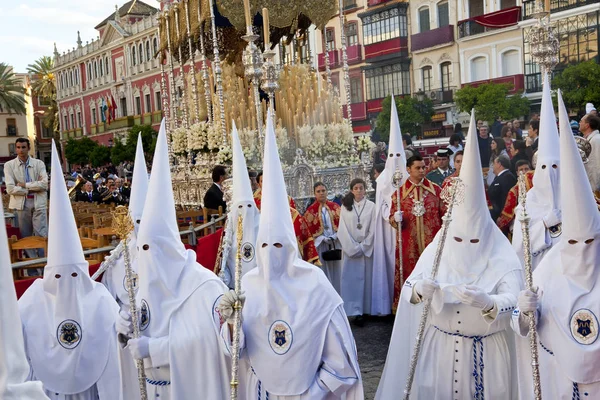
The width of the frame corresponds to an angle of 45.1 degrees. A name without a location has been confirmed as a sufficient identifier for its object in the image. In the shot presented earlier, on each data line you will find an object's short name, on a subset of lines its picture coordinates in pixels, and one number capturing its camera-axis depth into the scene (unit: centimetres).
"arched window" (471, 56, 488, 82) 3061
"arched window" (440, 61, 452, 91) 3203
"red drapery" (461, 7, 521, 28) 2838
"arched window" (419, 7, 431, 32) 3283
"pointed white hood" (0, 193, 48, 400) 202
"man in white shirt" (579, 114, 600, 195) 766
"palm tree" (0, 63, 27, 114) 5031
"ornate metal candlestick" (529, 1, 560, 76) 823
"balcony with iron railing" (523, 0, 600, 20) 2578
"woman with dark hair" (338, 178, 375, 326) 882
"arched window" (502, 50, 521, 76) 2934
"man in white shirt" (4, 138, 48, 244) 1012
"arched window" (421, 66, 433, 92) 3309
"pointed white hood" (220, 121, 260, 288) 644
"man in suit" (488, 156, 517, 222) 910
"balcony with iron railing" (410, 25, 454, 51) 3155
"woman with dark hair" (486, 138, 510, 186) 1052
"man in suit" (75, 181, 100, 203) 1766
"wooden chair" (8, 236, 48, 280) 715
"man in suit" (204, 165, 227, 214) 1039
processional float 1238
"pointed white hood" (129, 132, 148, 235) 553
